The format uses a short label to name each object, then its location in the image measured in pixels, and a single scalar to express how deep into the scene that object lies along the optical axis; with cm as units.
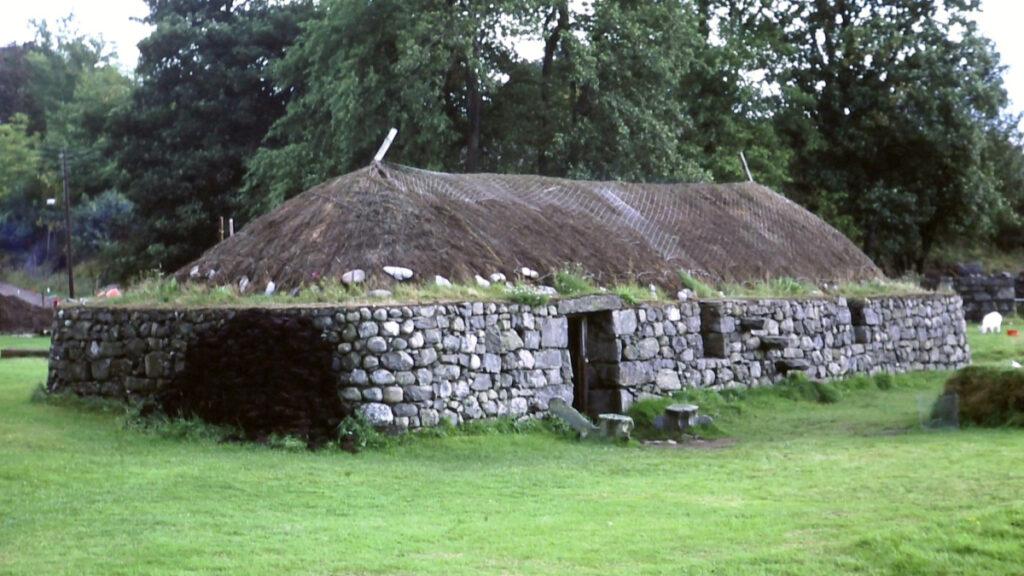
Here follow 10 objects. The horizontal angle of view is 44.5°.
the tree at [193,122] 3481
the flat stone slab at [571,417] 1416
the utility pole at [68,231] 3809
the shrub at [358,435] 1263
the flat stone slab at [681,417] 1447
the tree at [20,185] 5222
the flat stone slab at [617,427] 1384
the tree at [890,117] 3488
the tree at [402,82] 2558
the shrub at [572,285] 1531
